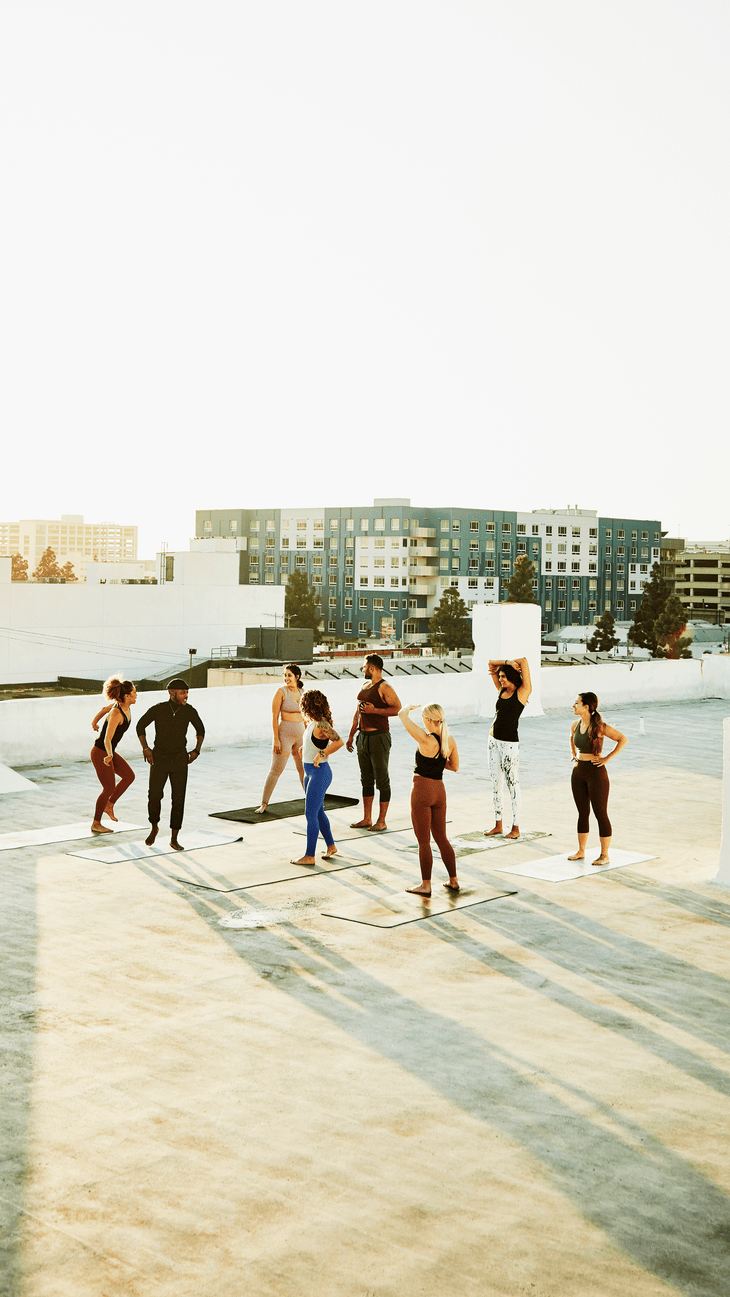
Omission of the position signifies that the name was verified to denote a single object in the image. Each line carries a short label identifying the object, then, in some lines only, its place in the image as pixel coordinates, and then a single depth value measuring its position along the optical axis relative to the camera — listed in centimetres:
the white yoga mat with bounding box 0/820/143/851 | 1103
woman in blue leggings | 980
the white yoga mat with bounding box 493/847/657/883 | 999
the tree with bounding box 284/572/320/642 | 12670
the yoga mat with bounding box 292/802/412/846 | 1151
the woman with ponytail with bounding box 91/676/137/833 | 1088
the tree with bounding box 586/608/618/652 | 12038
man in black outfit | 1019
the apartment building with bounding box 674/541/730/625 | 19008
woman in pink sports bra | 1180
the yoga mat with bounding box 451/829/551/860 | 1104
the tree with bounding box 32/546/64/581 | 16612
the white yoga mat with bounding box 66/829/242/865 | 1044
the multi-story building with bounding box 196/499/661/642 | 14125
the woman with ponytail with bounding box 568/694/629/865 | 1001
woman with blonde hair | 874
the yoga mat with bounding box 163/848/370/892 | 954
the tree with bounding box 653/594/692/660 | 11169
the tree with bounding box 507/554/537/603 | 11631
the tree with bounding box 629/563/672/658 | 11275
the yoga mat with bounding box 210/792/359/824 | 1224
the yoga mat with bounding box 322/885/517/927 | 849
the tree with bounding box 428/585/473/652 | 12825
